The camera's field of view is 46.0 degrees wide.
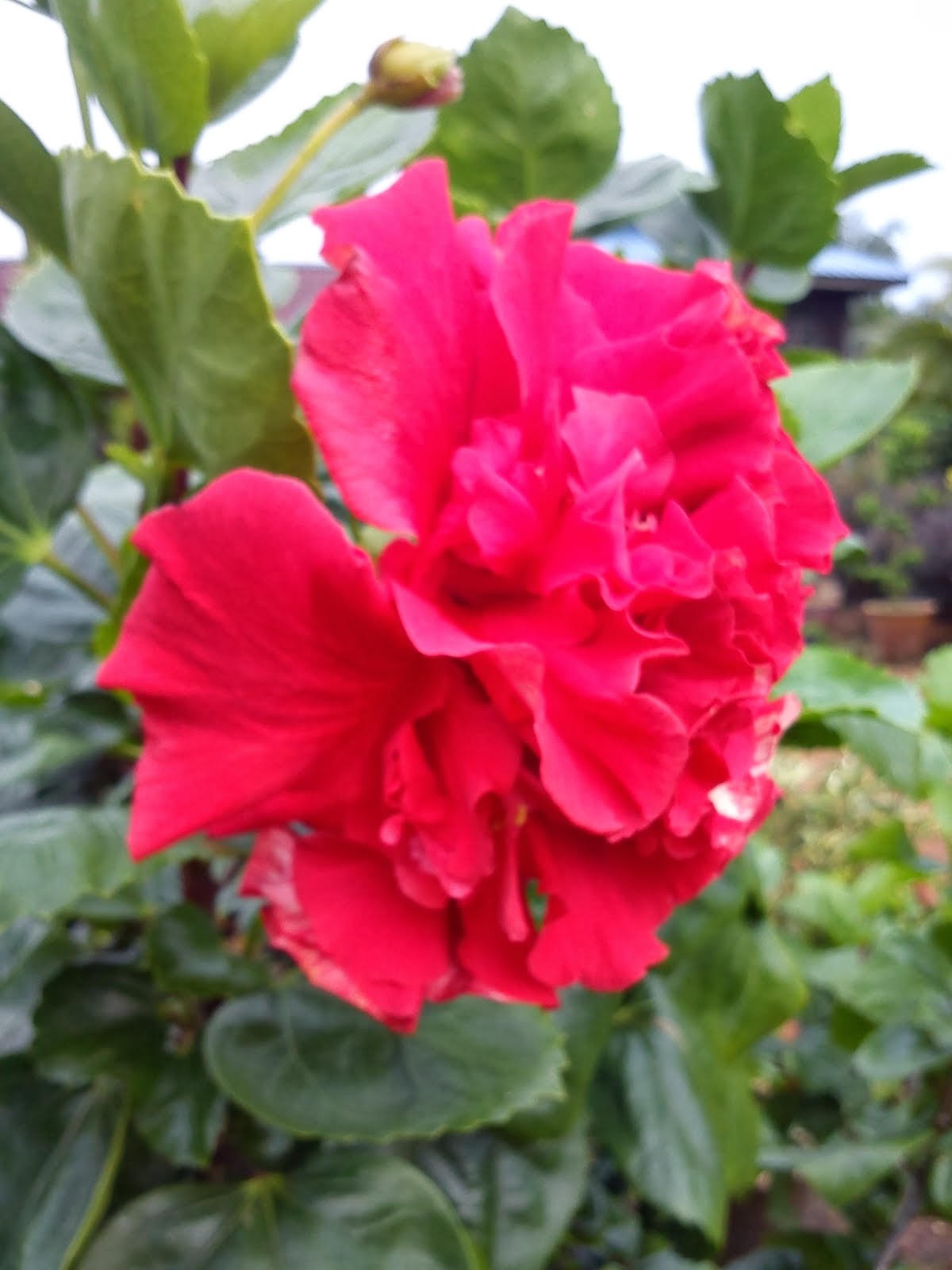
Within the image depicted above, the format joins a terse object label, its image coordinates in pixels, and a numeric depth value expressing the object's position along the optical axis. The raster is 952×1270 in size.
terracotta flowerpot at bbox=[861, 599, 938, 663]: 6.01
